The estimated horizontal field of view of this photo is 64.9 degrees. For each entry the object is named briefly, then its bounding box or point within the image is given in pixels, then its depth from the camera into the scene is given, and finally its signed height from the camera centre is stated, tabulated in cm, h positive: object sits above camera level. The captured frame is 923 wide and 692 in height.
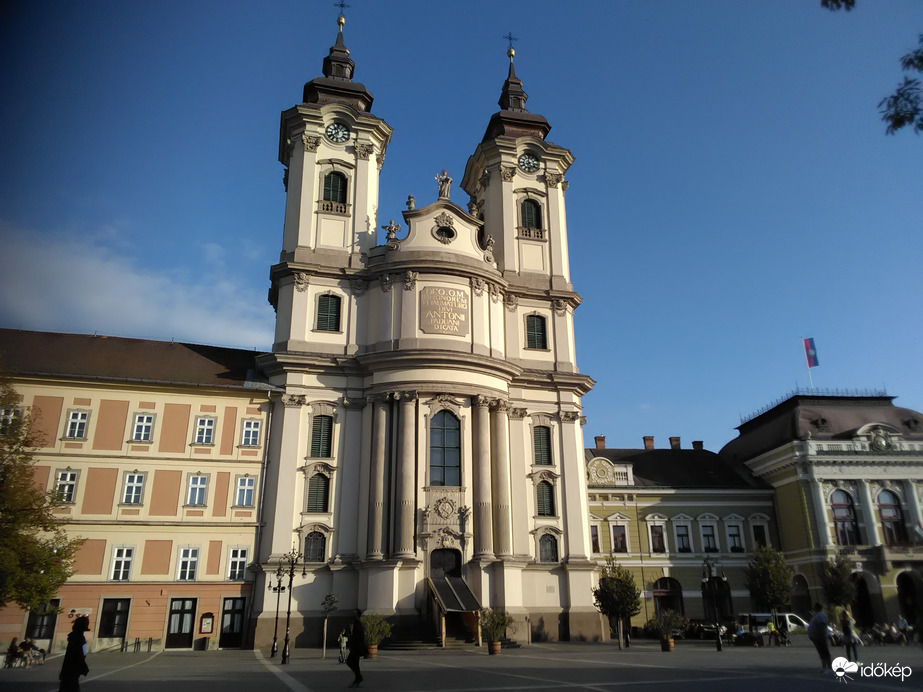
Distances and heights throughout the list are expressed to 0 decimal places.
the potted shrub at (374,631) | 2630 -85
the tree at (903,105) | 844 +546
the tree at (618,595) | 3206 +38
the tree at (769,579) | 4172 +132
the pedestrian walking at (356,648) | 1593 -87
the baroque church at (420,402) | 3403 +994
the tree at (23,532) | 2562 +269
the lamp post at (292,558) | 2871 +207
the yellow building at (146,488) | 3155 +524
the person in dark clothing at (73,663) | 1232 -85
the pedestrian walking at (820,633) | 1625 -67
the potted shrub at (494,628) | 2667 -78
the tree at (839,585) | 4166 +89
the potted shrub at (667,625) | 2773 -78
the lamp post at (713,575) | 4544 +168
